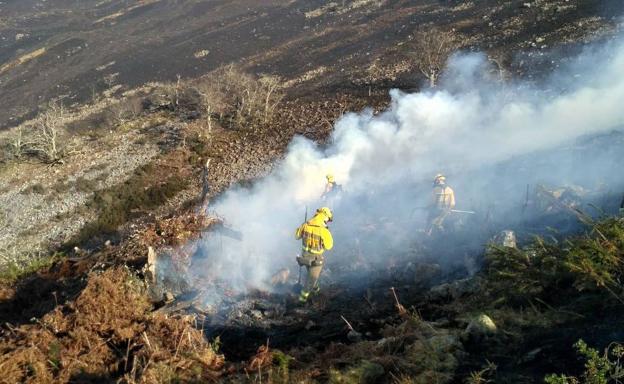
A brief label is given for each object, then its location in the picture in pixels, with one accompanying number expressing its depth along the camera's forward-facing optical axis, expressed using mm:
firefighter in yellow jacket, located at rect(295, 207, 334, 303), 9297
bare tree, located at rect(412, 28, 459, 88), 25484
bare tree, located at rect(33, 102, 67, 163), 26156
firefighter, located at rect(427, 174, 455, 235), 11180
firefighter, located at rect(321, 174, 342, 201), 12977
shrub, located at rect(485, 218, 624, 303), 5422
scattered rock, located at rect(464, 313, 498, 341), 5828
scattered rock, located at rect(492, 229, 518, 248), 8880
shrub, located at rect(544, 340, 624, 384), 3844
